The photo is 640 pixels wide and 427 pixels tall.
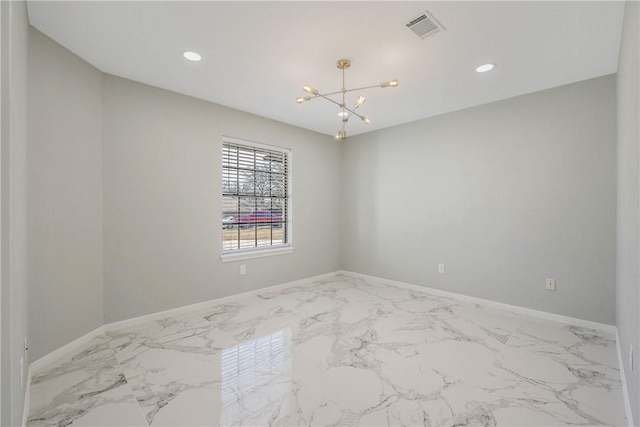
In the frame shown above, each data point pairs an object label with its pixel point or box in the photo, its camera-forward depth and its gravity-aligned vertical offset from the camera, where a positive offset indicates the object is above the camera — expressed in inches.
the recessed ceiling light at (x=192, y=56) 98.5 +54.0
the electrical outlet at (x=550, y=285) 126.3 -32.3
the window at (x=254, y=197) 154.9 +8.9
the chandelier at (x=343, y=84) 90.4 +49.3
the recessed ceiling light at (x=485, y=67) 106.3 +53.4
